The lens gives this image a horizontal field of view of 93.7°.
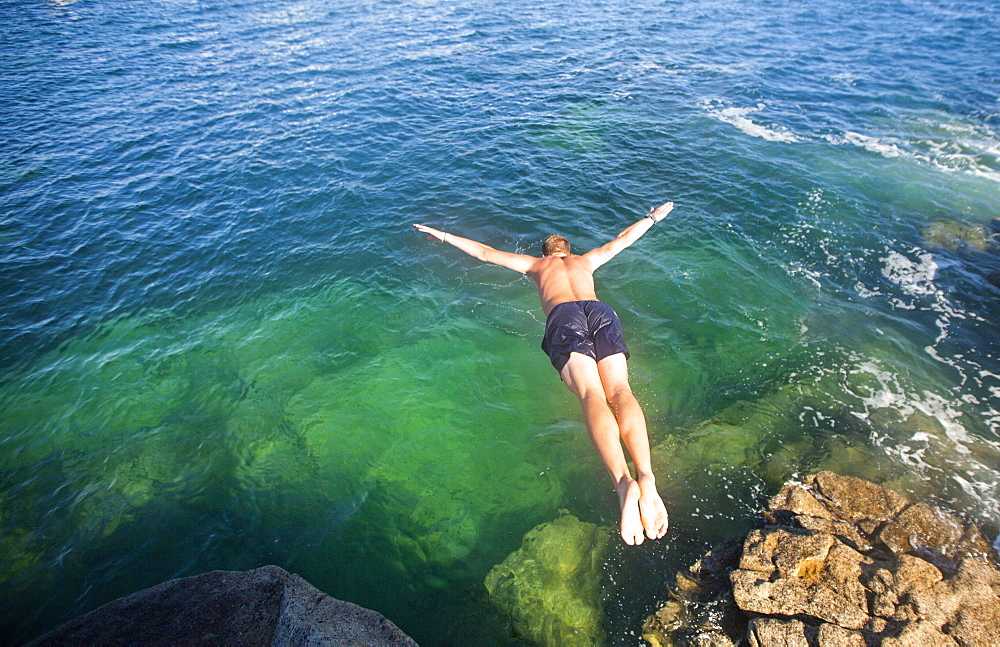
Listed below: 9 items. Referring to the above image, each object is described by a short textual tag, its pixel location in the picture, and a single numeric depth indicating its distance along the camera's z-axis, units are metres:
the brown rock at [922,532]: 5.80
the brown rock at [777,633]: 4.73
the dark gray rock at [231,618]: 4.80
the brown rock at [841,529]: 5.88
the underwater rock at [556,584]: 5.78
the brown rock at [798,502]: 6.38
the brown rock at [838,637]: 4.62
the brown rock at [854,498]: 6.30
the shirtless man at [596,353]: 5.12
